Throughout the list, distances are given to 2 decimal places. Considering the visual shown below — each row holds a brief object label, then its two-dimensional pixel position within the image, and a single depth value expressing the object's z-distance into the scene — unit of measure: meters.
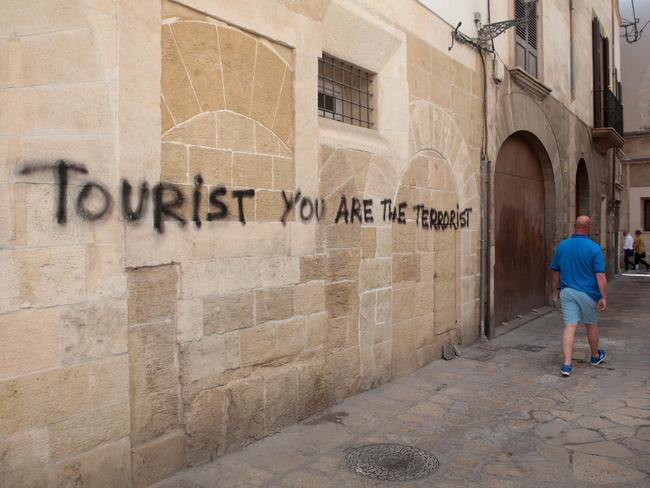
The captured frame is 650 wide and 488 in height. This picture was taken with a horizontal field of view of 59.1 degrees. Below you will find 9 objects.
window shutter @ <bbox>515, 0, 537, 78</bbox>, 8.88
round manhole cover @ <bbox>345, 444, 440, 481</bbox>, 3.45
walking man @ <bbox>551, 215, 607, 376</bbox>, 5.71
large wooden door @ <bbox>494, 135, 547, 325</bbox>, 8.45
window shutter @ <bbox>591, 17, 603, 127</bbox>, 13.49
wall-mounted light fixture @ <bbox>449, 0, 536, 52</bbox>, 7.00
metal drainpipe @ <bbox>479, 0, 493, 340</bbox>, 7.31
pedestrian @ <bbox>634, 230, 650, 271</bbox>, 19.41
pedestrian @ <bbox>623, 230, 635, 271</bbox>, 19.23
